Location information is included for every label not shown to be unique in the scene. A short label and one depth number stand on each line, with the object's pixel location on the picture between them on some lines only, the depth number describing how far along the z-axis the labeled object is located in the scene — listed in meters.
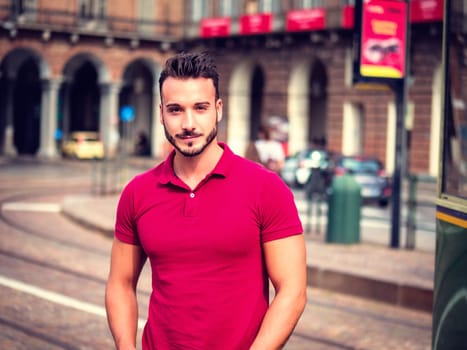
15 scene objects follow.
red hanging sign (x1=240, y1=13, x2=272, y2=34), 39.50
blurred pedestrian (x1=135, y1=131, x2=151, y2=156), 48.16
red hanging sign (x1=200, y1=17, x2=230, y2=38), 41.78
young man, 2.71
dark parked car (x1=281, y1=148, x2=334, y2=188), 26.13
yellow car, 43.28
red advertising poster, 11.45
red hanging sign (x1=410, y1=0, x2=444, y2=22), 31.86
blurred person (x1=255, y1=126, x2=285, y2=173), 13.27
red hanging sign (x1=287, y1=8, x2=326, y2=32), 36.78
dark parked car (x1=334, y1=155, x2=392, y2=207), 21.90
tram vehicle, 3.72
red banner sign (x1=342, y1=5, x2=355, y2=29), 35.09
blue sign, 42.30
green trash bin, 11.46
